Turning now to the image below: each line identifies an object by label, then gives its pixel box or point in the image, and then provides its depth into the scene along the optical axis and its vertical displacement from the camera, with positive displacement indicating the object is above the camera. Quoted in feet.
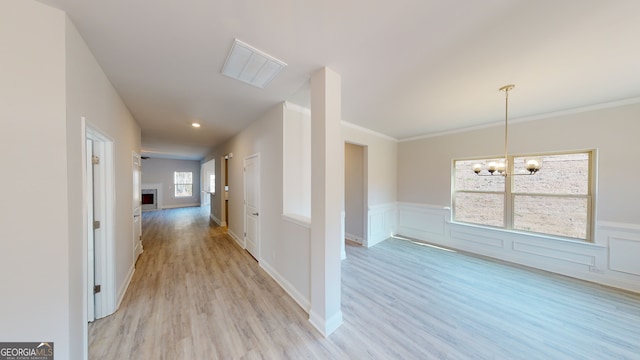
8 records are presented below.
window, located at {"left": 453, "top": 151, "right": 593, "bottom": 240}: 10.00 -1.14
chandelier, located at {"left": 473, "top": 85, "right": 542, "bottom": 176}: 7.64 +0.59
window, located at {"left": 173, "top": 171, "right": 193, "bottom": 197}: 33.40 -0.97
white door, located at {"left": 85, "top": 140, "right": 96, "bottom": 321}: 6.35 -2.18
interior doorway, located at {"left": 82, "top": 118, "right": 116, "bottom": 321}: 6.52 -1.77
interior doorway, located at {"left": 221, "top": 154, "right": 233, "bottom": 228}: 18.48 -1.22
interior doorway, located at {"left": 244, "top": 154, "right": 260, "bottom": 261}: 11.23 -1.68
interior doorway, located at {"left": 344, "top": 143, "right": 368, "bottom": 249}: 14.35 -1.15
